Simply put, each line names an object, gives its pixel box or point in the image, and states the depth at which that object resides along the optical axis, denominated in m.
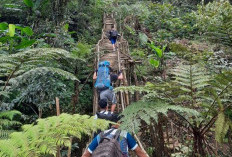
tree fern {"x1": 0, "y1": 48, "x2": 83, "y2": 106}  2.79
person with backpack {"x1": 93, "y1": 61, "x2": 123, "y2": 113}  4.54
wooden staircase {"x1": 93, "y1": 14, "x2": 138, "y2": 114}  4.94
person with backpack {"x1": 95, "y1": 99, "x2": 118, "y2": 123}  3.05
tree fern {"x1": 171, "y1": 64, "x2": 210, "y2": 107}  1.77
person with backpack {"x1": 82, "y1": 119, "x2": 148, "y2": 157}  1.62
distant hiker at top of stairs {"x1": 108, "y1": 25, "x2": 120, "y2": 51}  7.40
